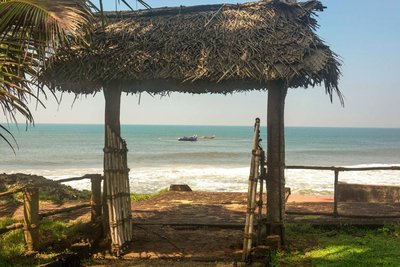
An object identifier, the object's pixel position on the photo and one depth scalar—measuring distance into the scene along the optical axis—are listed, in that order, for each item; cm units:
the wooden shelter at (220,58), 641
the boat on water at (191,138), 8424
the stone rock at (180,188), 1488
